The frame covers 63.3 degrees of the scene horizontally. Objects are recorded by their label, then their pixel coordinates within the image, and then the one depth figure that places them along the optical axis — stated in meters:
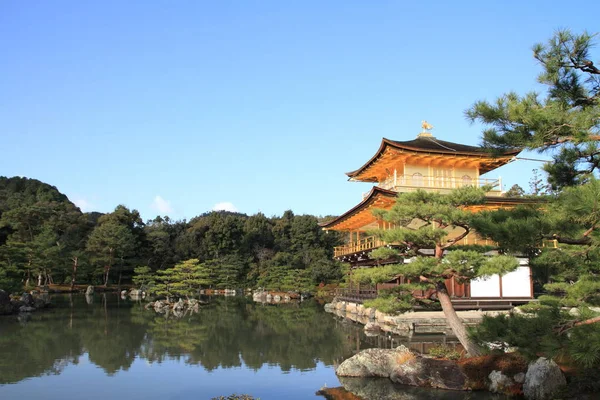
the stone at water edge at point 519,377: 7.41
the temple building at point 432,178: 16.42
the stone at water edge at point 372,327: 15.12
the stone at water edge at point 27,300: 21.56
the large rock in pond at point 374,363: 8.63
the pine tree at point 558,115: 4.83
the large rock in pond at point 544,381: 6.81
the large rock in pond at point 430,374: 7.86
